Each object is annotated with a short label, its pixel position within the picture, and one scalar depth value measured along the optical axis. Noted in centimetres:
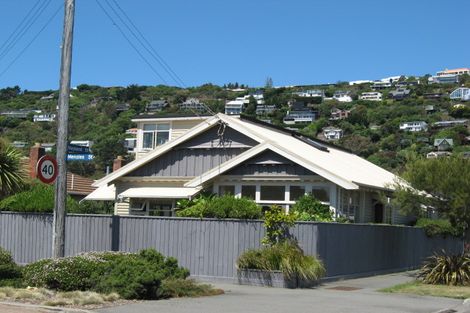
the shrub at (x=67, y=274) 1477
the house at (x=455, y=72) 12781
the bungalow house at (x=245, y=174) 2492
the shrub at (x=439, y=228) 2340
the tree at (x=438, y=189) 2072
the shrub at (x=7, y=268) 1619
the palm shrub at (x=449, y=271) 2031
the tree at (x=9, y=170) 2317
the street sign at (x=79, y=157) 1898
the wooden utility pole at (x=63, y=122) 1761
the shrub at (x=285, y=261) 1798
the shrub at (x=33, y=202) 2216
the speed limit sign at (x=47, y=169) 1691
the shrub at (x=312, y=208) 2308
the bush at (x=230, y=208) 1964
